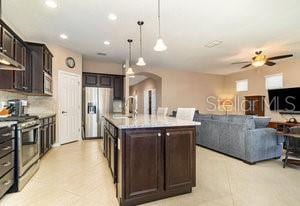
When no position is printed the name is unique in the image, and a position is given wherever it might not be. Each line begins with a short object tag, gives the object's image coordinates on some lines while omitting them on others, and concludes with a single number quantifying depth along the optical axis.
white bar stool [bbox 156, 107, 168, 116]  3.65
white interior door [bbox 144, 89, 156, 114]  7.78
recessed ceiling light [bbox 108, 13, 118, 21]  2.63
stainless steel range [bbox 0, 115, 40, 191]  1.97
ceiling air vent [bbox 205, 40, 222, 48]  3.71
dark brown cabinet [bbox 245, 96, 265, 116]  5.61
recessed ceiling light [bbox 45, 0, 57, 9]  2.30
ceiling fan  3.84
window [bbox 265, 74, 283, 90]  5.32
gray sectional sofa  2.80
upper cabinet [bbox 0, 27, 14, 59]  2.32
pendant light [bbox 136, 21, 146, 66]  2.84
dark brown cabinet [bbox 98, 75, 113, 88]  5.21
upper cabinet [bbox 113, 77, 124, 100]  5.37
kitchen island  1.60
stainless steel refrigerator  4.87
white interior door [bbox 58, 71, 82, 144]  4.14
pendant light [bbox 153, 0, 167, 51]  2.18
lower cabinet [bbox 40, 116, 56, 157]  3.06
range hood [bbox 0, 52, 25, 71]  1.97
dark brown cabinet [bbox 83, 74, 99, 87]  5.06
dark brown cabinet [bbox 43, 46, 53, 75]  3.44
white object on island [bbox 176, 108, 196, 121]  2.55
